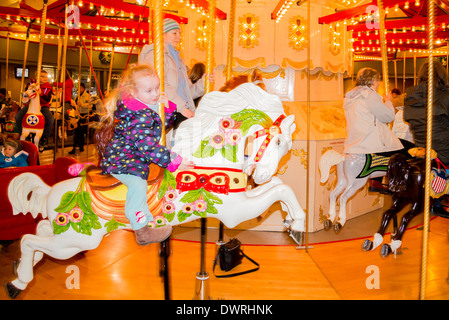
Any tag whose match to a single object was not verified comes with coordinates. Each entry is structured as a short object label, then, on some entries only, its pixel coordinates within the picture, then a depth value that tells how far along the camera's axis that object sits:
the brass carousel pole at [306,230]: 3.33
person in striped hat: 2.38
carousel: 2.04
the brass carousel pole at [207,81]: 2.57
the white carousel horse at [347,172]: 3.12
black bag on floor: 3.21
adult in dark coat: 2.74
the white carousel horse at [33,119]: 5.88
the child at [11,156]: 3.66
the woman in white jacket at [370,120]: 3.11
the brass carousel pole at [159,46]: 2.06
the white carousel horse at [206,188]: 2.00
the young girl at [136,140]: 1.87
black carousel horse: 2.88
